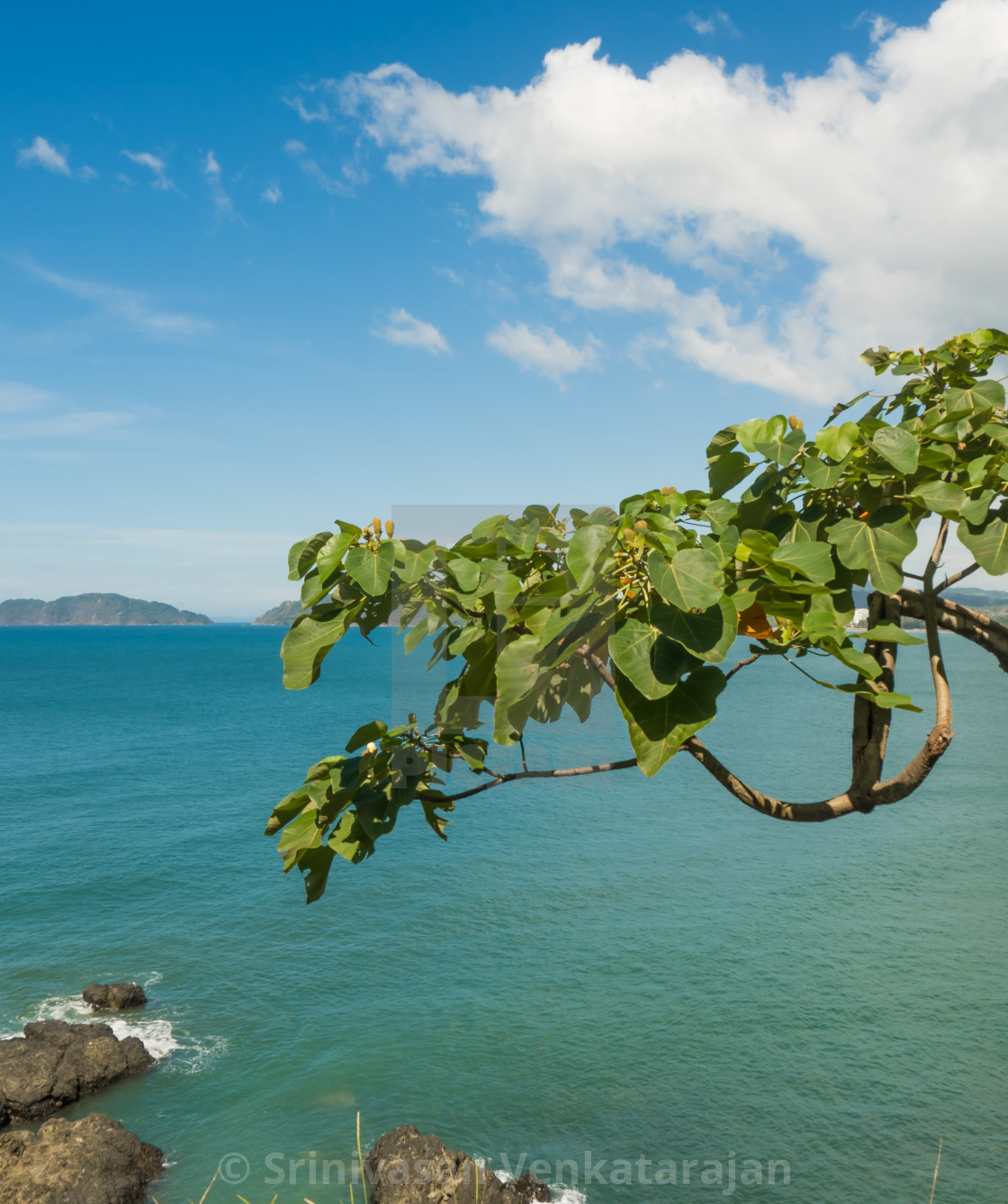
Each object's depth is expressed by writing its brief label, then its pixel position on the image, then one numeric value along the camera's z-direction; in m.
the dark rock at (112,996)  22.33
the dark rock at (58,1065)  16.94
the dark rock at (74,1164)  13.09
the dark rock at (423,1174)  12.94
